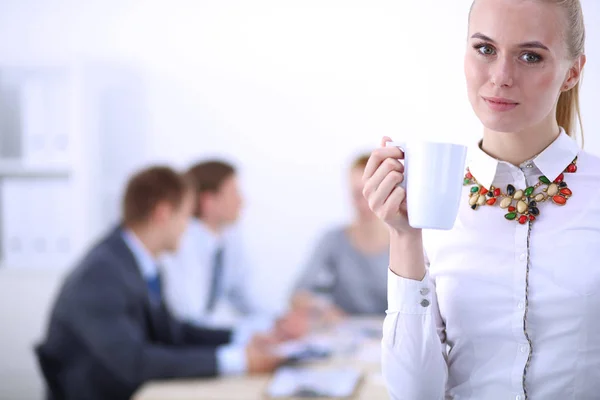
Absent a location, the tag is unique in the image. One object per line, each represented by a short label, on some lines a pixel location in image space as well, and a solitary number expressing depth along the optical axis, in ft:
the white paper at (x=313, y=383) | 9.11
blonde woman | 5.21
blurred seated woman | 15.99
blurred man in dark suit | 10.08
